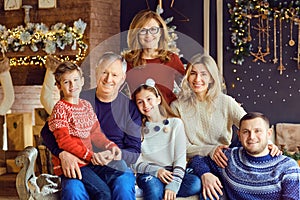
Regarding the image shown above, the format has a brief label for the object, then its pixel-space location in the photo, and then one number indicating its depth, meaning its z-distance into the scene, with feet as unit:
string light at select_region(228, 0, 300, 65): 16.90
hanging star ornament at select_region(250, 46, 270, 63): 17.35
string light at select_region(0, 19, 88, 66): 16.84
